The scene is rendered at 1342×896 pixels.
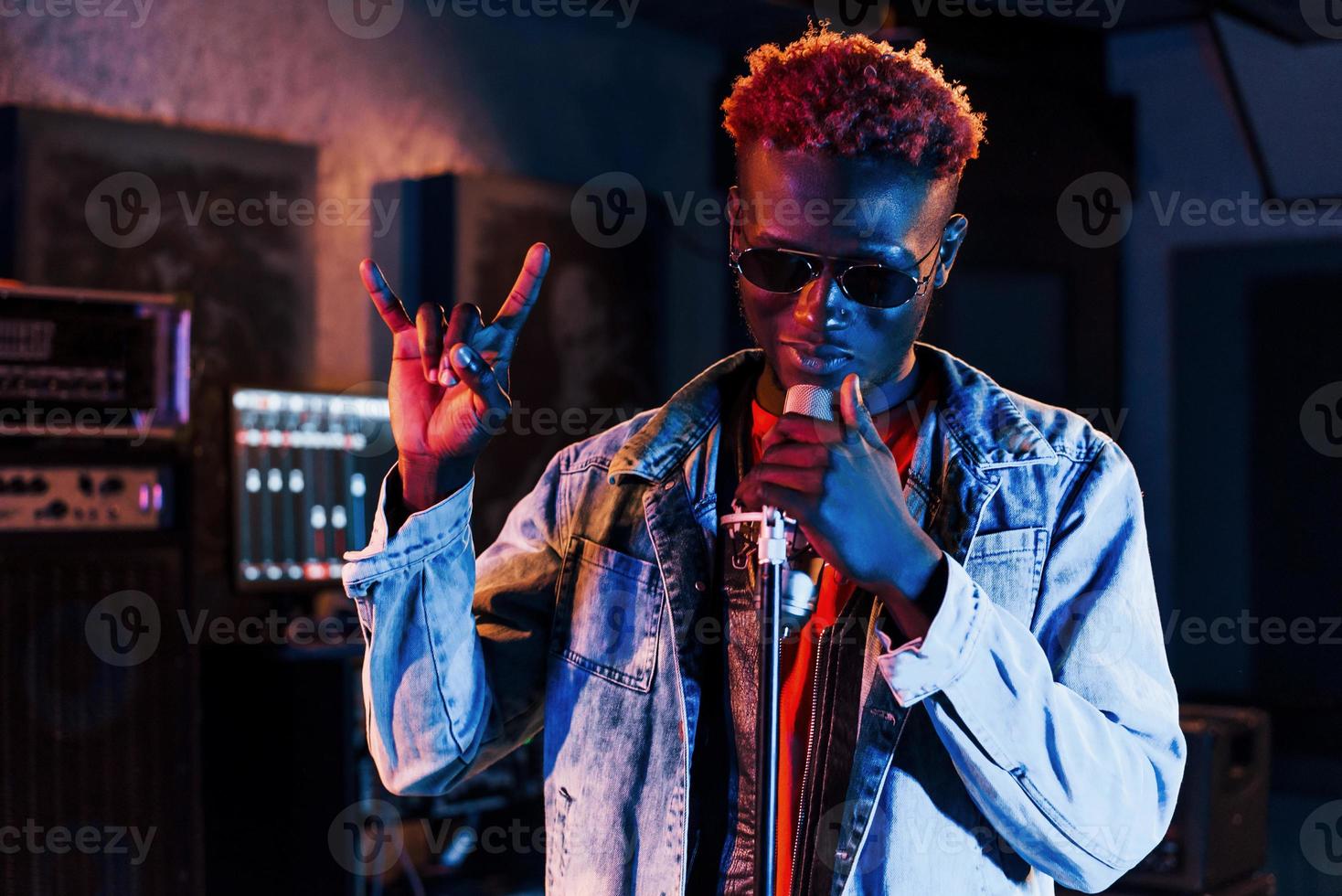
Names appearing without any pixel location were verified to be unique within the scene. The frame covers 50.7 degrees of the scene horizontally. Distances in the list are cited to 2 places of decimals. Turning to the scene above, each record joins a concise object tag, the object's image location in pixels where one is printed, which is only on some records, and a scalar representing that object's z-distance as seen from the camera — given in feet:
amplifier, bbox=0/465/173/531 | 10.23
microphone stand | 3.95
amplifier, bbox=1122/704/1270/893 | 11.33
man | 4.44
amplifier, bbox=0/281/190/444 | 10.28
